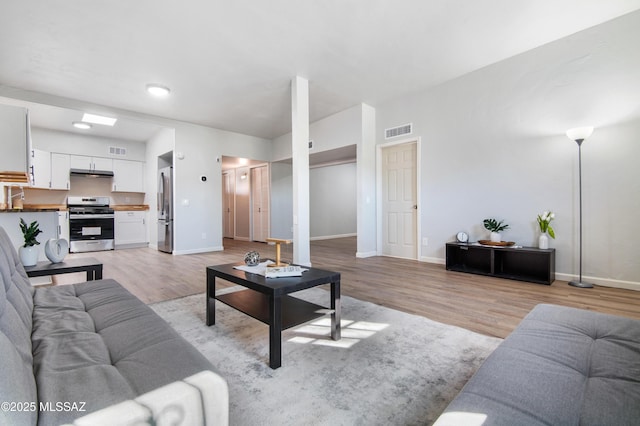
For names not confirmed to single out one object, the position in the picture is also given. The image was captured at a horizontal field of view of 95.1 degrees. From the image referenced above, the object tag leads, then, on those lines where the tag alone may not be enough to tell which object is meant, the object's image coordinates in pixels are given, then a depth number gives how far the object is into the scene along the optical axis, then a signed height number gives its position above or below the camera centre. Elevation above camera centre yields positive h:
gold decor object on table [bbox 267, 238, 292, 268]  2.11 -0.33
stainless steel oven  6.34 -0.30
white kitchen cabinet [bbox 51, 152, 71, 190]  6.28 +0.92
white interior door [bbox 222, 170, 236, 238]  9.18 +0.28
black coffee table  1.63 -0.65
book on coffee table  1.93 -0.41
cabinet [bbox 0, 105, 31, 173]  2.94 +0.75
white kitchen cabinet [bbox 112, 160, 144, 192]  7.02 +0.87
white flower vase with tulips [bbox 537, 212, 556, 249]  3.49 -0.25
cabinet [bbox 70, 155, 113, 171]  6.51 +1.12
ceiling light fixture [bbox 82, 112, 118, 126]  5.25 +1.72
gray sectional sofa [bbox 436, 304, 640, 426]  0.73 -0.52
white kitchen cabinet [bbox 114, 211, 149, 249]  6.88 -0.43
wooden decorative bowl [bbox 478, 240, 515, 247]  3.69 -0.44
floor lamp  3.14 +0.77
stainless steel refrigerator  5.99 +0.04
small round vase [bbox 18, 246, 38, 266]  2.26 -0.33
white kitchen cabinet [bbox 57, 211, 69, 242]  6.30 -0.29
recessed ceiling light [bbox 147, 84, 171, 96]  4.34 +1.84
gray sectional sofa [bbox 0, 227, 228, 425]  0.71 -0.50
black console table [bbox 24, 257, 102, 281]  2.19 -0.44
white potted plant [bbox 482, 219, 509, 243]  3.83 -0.24
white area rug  1.28 -0.88
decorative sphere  2.25 -0.37
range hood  6.47 +0.88
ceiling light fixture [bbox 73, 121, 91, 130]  5.70 +1.72
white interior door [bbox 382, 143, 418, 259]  5.09 +0.15
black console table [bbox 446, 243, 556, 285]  3.43 -0.70
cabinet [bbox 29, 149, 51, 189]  6.01 +0.91
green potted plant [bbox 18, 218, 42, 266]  2.27 -0.29
